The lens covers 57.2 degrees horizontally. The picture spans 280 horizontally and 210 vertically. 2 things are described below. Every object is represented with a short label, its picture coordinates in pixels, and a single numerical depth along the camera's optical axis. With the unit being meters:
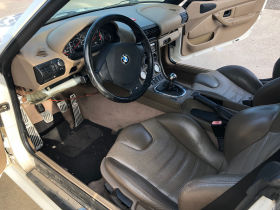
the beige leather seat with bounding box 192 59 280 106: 2.12
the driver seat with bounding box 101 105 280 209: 0.97
